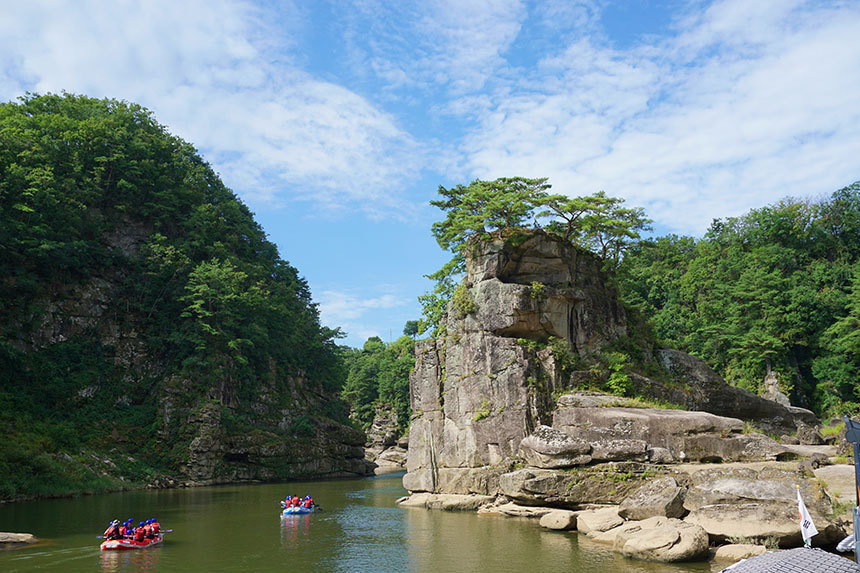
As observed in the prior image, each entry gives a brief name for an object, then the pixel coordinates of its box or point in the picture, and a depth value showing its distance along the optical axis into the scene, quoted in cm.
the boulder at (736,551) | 1438
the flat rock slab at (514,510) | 2244
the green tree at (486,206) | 3186
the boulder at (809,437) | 2898
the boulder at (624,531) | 1662
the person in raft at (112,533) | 1822
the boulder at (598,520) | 1841
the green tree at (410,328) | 10381
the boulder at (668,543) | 1484
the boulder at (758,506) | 1497
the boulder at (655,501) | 1752
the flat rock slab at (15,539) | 1803
